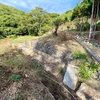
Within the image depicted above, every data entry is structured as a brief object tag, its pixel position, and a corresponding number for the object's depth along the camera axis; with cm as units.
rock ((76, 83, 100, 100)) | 220
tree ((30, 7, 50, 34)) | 1149
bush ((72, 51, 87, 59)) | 313
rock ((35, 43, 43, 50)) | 513
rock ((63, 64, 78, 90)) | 255
